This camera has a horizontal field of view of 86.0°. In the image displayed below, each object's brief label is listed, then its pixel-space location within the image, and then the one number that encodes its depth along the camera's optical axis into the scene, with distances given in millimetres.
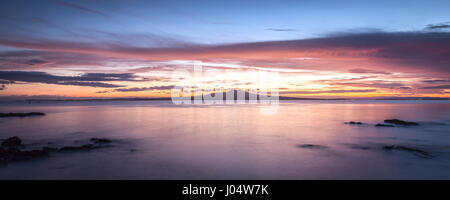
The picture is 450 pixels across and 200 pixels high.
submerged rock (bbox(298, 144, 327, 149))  12409
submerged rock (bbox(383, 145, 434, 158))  10520
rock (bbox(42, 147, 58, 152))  10147
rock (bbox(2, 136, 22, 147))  10828
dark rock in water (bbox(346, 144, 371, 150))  11850
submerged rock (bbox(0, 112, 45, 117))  29320
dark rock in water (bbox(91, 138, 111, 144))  12564
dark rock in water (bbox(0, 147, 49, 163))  8584
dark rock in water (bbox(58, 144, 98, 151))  10602
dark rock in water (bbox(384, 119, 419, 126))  20730
